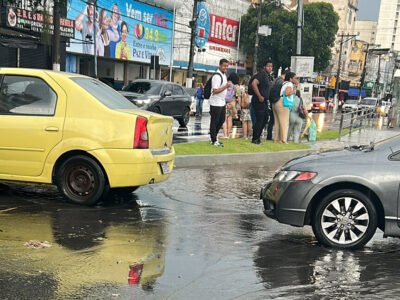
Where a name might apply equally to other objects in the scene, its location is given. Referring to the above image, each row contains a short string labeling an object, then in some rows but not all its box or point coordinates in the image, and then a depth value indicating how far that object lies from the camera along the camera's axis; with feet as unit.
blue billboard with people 104.08
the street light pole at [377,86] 283.77
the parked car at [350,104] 168.20
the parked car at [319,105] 157.29
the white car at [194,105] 90.79
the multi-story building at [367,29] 335.26
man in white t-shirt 37.24
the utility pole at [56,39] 61.68
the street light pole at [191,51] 111.34
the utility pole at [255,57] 144.52
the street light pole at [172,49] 140.75
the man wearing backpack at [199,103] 88.19
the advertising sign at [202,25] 155.53
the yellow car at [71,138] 20.90
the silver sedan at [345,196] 16.99
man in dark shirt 39.73
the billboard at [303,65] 55.93
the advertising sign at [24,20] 71.20
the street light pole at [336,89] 195.27
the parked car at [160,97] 56.39
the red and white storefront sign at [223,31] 167.32
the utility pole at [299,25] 55.67
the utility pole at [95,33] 102.89
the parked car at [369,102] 162.18
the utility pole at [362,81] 257.55
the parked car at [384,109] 102.46
